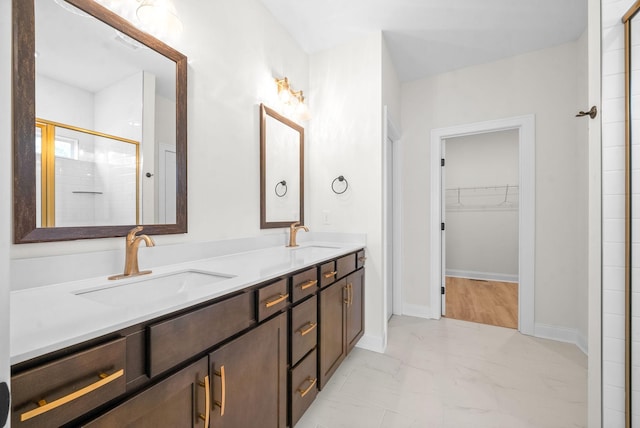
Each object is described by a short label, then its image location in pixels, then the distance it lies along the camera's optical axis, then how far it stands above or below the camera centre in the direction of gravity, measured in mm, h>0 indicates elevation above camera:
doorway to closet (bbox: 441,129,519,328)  4352 -1
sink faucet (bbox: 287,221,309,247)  2158 -169
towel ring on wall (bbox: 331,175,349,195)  2414 +257
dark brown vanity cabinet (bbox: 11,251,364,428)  557 -442
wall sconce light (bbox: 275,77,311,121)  2139 +903
